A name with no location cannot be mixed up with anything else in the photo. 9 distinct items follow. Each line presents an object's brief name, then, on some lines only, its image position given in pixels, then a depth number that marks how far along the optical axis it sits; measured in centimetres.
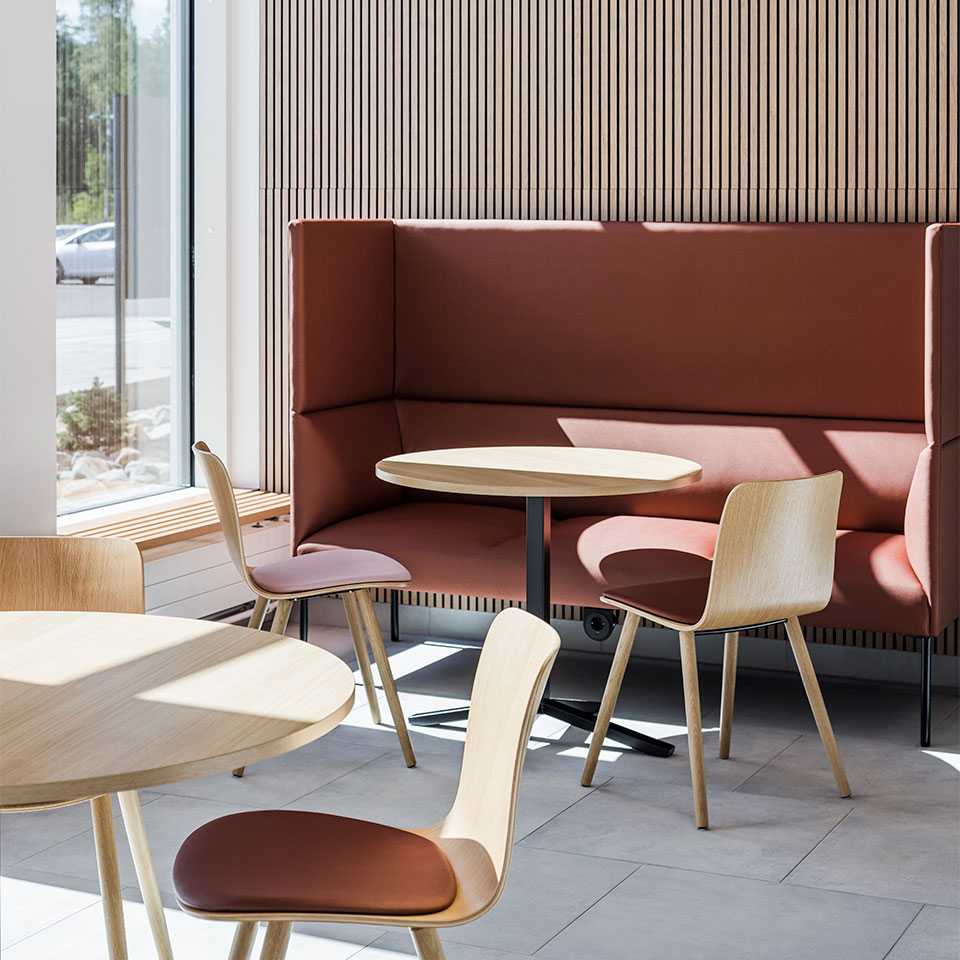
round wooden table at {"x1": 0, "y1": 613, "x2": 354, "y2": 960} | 180
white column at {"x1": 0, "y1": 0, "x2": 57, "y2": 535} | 458
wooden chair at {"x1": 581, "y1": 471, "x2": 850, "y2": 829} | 372
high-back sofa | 489
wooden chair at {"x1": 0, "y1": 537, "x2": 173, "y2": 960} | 296
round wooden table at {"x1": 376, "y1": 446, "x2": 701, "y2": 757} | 416
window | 562
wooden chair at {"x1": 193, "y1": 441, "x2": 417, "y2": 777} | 423
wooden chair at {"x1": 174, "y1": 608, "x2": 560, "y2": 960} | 199
